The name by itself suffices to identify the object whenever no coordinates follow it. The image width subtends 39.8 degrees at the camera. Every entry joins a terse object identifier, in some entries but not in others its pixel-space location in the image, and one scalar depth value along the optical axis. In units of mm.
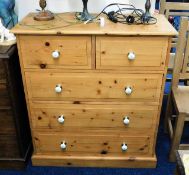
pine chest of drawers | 1377
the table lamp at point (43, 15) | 1521
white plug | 1435
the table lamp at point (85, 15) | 1531
